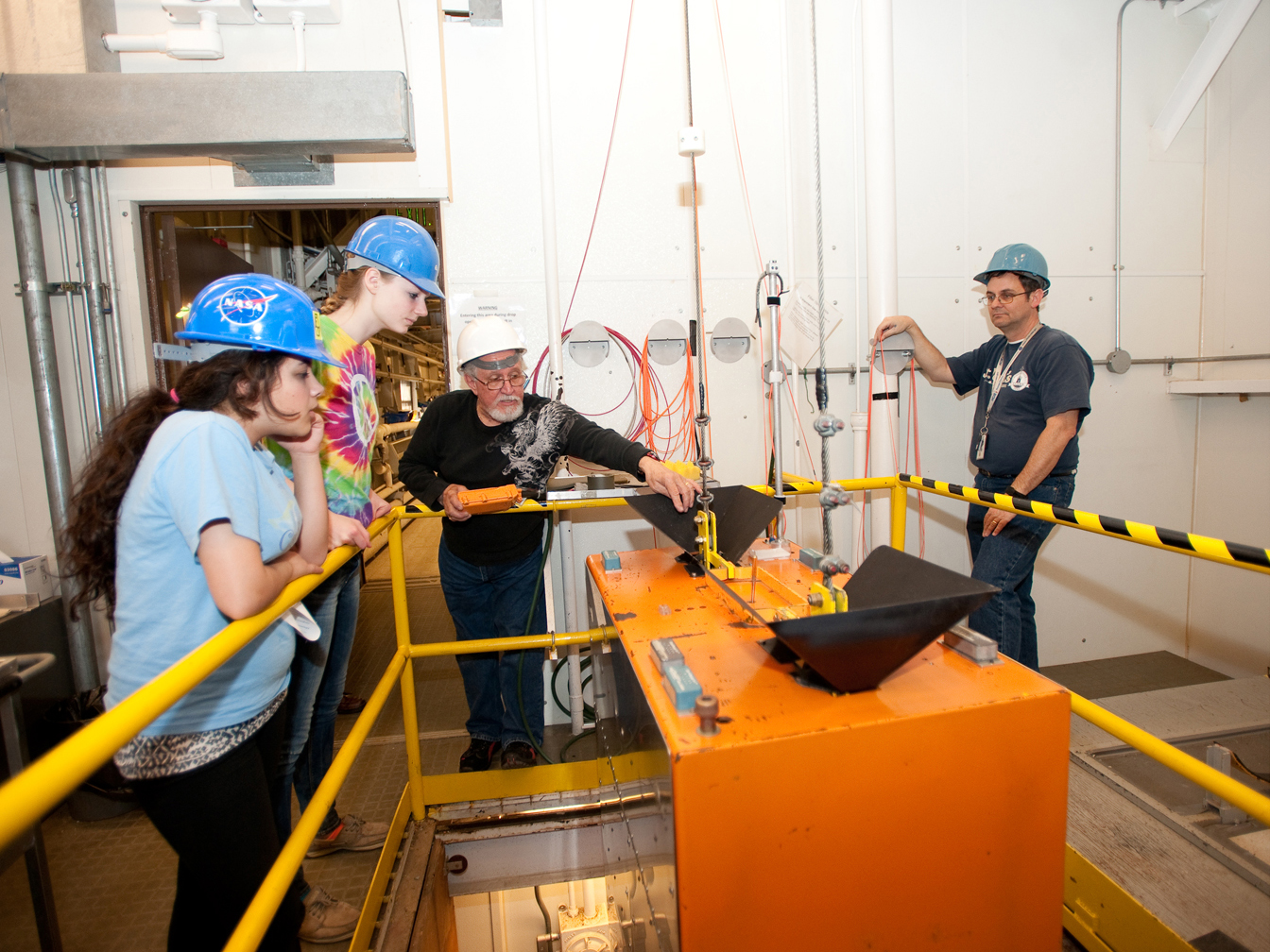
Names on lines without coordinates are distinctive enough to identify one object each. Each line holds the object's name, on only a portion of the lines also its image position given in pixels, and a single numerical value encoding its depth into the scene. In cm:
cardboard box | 239
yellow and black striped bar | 107
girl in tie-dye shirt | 158
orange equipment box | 89
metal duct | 220
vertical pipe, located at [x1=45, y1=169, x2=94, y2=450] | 247
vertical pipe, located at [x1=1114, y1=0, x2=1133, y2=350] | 289
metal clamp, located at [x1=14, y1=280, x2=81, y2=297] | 247
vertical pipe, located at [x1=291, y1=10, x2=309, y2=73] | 240
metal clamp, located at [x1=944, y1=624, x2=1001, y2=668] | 109
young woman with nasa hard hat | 92
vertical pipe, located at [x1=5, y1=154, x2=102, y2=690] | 240
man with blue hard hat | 215
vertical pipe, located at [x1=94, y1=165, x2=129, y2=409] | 249
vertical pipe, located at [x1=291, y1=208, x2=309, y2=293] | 426
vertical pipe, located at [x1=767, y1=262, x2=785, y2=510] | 148
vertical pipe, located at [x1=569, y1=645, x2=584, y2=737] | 262
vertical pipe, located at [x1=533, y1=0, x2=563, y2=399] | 250
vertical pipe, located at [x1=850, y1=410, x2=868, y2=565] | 267
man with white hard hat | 211
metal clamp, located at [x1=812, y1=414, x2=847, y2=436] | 129
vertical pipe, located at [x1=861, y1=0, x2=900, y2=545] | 246
